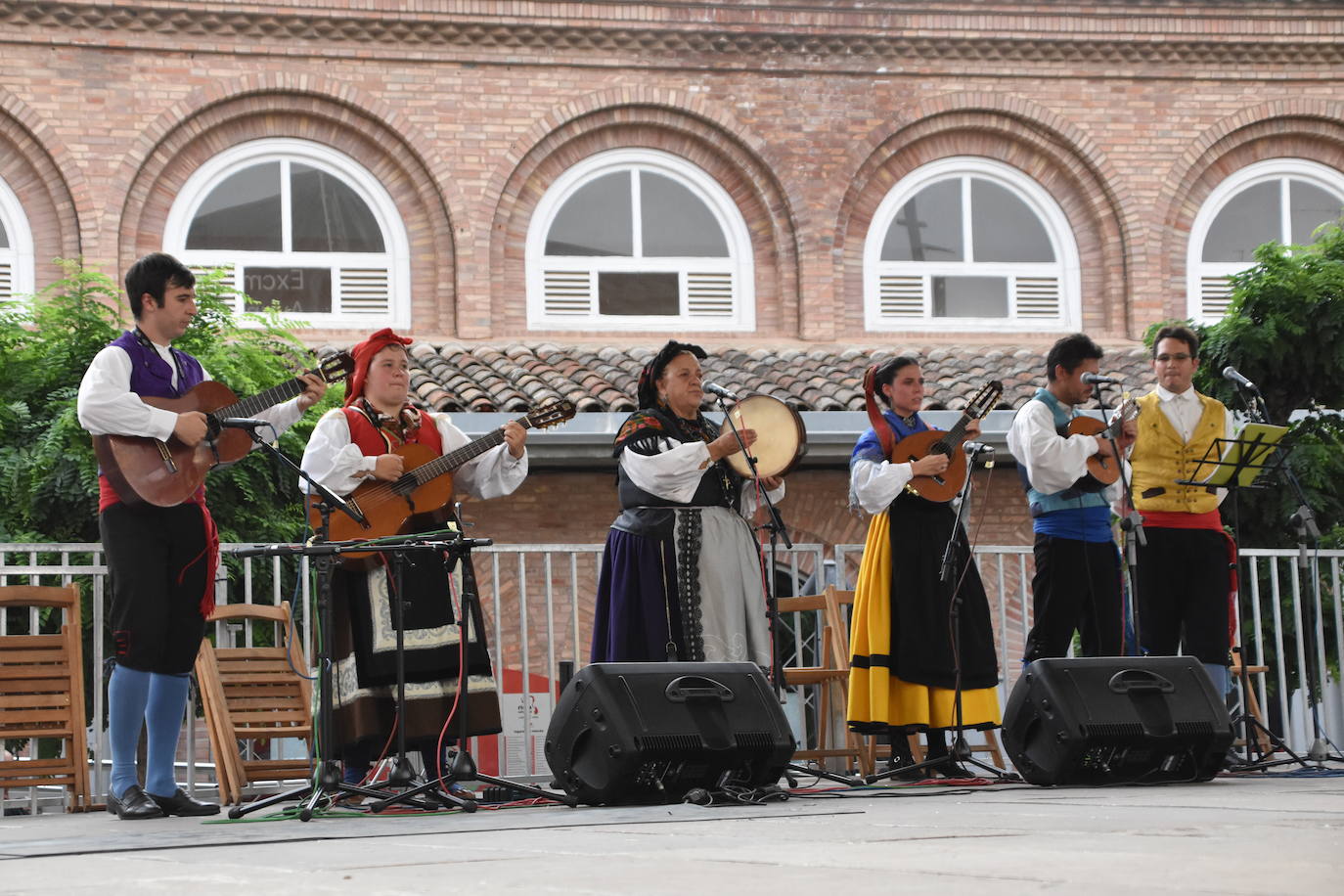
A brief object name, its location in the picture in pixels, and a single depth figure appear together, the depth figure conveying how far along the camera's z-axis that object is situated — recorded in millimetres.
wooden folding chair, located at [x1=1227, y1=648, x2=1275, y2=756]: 8461
